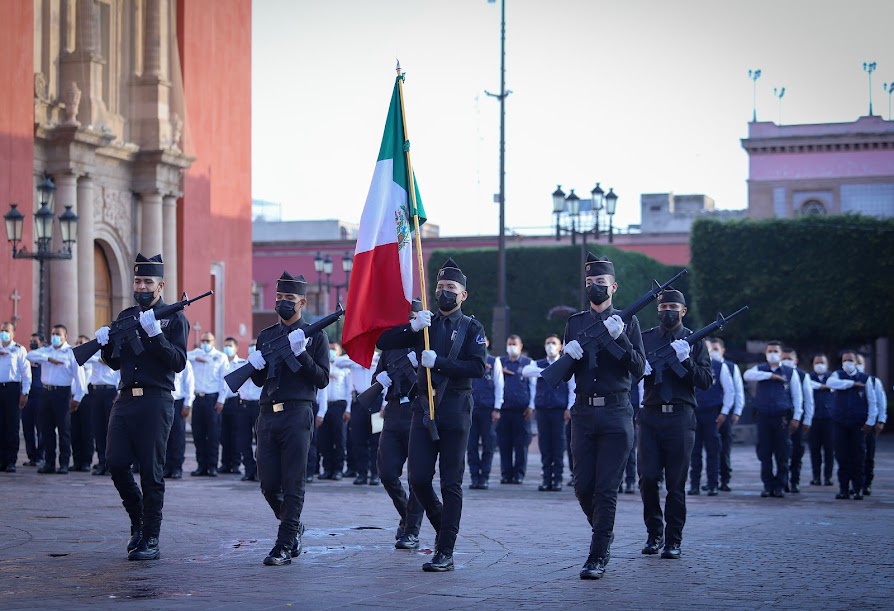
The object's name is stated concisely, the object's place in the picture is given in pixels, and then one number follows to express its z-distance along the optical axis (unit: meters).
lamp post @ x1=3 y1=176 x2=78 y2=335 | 23.11
